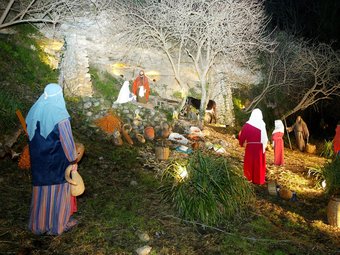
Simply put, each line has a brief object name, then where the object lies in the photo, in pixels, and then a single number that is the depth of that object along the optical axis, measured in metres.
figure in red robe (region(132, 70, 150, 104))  13.14
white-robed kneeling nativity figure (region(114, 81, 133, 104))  12.42
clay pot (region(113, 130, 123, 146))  8.90
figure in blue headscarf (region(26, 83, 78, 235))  3.96
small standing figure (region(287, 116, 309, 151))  14.16
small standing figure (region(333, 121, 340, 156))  9.58
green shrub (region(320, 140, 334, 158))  12.53
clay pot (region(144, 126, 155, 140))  10.08
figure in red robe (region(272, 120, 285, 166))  9.59
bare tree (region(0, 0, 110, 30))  10.96
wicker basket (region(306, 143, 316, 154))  14.46
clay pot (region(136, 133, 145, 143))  9.61
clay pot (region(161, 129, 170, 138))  10.53
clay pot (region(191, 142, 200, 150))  9.90
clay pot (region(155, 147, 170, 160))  8.27
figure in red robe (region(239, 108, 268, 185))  7.49
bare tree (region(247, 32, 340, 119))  16.69
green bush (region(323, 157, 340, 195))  6.99
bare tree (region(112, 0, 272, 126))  12.42
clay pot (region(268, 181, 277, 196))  7.00
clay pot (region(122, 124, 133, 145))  9.33
